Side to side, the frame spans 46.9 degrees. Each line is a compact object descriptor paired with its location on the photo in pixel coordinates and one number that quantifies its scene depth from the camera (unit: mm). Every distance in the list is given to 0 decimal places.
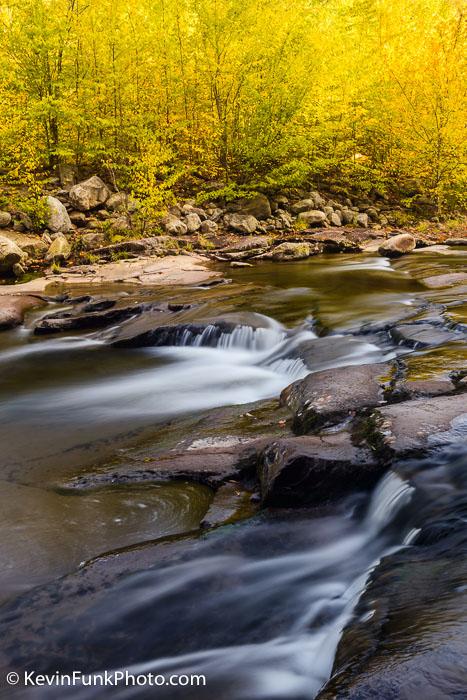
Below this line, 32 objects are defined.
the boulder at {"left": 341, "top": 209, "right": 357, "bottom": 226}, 17438
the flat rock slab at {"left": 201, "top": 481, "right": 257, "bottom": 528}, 2973
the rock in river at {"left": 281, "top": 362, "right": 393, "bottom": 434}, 3715
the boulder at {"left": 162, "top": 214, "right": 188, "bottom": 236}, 14852
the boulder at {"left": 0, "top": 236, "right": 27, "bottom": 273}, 11688
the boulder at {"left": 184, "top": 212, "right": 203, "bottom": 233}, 15148
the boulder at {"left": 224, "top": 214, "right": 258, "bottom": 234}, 15672
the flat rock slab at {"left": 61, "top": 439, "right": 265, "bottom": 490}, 3506
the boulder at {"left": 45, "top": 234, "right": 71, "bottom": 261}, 12953
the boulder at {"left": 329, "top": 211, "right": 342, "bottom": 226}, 17109
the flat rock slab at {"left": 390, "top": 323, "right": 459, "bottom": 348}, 5322
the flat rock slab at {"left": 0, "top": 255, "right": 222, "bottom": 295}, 10719
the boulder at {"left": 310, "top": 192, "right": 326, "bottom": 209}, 17812
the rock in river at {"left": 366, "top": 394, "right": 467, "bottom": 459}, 2943
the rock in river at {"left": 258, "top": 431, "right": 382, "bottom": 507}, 2984
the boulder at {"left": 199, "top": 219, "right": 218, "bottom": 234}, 15364
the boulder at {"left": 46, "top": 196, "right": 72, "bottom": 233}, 13867
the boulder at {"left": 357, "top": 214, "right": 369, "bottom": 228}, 17312
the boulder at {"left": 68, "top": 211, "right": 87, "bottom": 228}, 14656
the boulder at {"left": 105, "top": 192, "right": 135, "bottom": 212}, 14992
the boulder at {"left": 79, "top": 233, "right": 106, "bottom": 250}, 13672
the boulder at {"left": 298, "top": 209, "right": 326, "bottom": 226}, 16750
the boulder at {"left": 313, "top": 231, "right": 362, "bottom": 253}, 14273
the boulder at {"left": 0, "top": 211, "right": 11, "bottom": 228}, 13633
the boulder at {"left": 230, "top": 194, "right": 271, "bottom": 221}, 16562
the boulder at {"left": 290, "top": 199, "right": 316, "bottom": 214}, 17297
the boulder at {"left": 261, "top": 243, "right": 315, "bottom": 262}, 13117
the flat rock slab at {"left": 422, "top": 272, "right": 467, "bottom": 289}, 8656
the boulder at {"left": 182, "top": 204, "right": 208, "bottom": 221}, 15922
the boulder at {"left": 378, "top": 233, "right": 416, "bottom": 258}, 12805
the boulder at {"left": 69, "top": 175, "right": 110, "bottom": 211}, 14789
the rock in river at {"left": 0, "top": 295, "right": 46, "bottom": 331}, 8445
